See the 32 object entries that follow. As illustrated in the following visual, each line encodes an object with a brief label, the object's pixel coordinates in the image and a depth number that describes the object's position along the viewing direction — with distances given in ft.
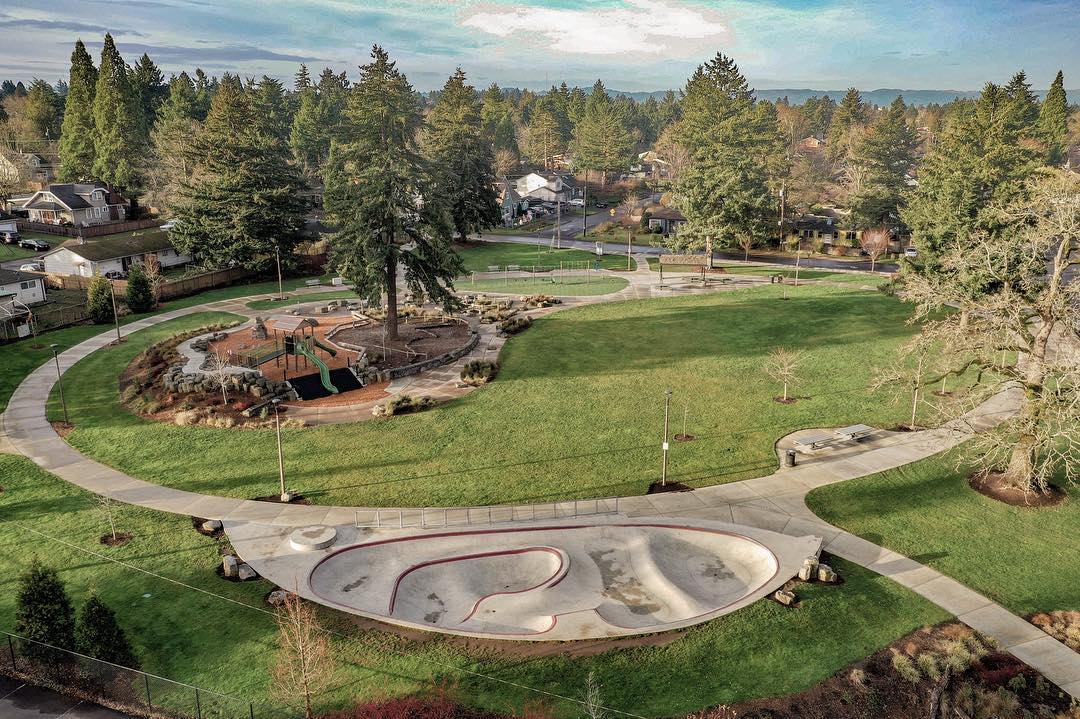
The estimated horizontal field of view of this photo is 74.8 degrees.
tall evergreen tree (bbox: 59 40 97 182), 318.04
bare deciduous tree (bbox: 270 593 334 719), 52.39
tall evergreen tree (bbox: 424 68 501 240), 274.16
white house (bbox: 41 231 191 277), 212.43
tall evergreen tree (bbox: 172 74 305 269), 214.48
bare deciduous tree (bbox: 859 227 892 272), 245.45
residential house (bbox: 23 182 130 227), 288.10
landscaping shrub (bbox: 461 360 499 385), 132.77
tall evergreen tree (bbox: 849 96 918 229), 268.62
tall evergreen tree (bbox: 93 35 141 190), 301.63
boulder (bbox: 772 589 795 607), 69.61
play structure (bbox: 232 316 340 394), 132.67
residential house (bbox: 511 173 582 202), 412.57
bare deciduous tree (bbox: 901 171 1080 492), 83.46
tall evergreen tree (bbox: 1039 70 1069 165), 343.87
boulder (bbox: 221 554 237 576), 72.28
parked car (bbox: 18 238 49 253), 259.80
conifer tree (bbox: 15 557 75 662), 59.31
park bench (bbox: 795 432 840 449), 104.73
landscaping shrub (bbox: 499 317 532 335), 166.91
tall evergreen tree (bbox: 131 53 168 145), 377.09
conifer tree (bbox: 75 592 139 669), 58.29
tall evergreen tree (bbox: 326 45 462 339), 135.33
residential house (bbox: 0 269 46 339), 160.35
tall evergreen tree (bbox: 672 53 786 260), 234.79
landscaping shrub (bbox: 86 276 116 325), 173.78
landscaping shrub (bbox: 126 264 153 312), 186.91
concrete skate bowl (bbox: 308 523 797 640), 67.26
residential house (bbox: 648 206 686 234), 315.58
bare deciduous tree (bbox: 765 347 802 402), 127.25
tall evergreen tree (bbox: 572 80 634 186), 424.05
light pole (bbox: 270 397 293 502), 88.77
